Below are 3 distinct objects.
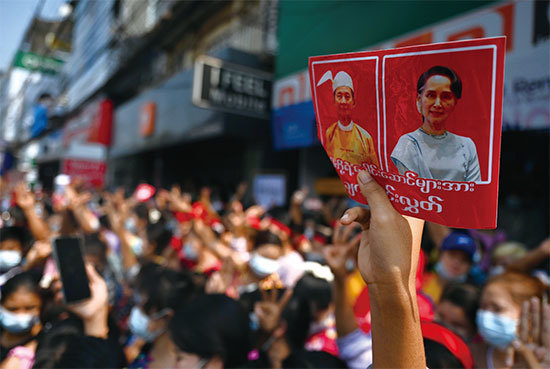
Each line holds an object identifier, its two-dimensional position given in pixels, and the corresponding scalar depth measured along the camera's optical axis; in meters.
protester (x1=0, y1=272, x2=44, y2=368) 1.99
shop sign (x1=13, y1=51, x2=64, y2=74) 13.79
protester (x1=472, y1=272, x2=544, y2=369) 1.79
